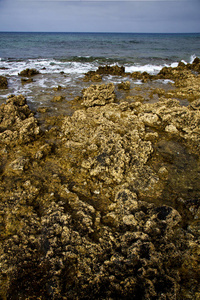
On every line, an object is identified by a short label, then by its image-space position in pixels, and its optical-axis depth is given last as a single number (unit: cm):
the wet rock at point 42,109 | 650
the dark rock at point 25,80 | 1048
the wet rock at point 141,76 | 1170
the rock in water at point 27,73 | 1212
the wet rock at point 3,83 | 932
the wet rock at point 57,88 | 908
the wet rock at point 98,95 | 696
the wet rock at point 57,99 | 756
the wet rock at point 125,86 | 926
